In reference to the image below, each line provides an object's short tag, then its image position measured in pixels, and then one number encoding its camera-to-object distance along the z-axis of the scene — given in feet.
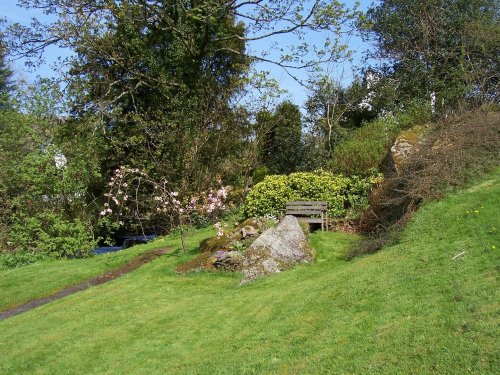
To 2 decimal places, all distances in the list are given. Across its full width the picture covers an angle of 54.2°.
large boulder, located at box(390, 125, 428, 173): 40.34
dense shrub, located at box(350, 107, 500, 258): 31.60
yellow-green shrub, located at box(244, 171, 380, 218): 47.55
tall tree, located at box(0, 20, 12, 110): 111.17
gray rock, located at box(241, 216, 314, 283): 31.65
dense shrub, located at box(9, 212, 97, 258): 52.90
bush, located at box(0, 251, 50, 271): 50.66
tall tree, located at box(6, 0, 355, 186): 60.64
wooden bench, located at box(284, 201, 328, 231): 45.00
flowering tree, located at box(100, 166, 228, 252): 61.31
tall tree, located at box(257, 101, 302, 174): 67.87
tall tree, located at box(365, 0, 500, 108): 53.78
